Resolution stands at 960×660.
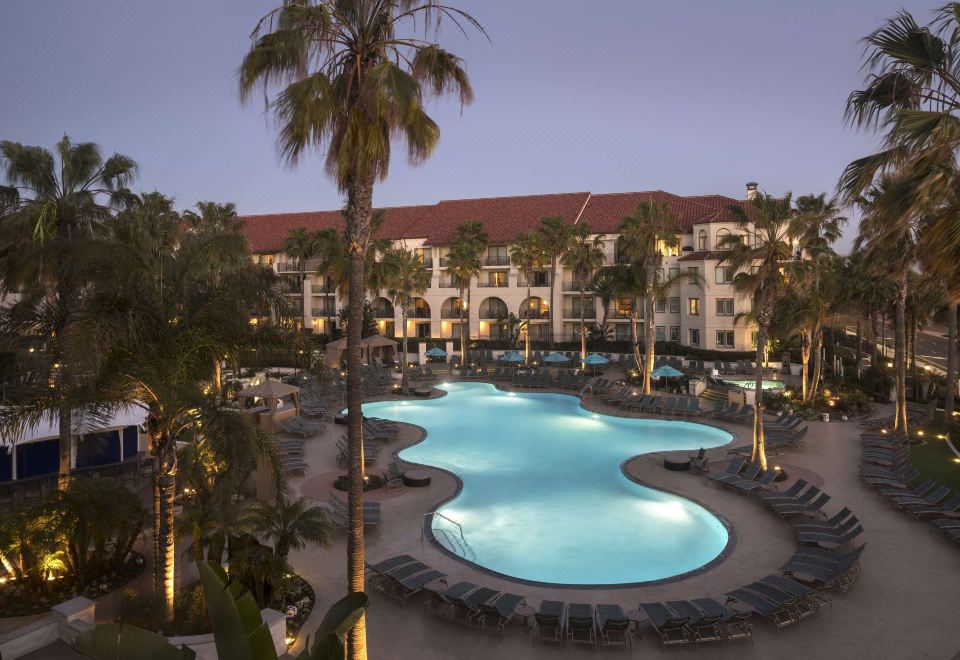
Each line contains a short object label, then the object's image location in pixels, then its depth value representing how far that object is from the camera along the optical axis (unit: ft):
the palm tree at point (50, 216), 38.83
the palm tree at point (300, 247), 131.54
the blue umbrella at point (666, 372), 96.68
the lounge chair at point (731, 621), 30.89
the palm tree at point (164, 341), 28.63
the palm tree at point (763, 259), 55.62
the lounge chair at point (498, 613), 31.96
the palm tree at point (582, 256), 131.64
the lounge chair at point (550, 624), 31.04
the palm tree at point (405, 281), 112.49
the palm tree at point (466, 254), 130.11
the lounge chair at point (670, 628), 30.27
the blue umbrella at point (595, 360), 113.65
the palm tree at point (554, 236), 131.95
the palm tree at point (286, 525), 34.09
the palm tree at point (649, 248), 91.43
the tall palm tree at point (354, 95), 24.43
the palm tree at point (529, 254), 133.59
